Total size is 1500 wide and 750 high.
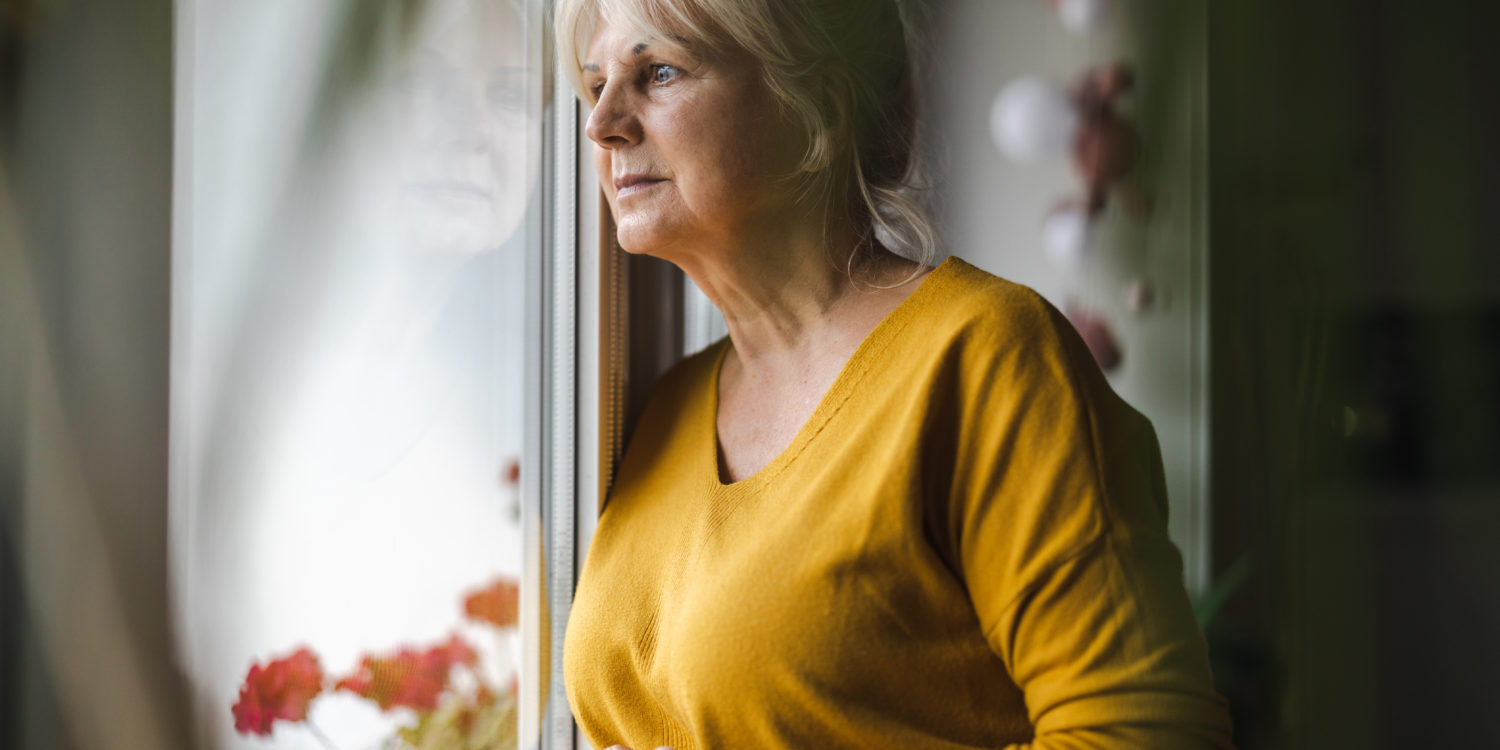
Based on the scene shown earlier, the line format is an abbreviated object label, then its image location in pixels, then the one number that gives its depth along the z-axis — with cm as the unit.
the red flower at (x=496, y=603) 81
